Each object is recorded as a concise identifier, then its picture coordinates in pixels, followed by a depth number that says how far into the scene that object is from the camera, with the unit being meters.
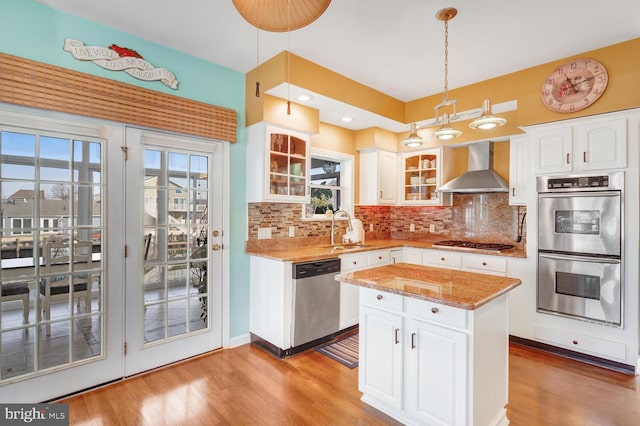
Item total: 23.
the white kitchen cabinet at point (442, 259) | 3.74
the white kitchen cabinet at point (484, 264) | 3.40
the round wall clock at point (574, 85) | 2.82
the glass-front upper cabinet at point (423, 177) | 4.31
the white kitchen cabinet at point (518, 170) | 3.56
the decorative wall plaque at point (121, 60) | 2.39
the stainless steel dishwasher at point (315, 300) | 3.01
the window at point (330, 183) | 4.27
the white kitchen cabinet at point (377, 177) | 4.43
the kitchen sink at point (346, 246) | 3.74
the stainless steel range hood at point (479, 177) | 3.71
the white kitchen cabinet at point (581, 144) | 2.74
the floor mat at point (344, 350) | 2.90
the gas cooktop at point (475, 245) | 3.65
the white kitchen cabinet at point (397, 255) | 4.13
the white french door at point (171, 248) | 2.67
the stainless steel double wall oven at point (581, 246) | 2.76
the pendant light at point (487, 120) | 1.92
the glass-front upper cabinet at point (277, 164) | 3.22
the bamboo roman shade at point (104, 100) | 2.13
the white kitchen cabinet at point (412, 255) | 4.11
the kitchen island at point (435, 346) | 1.69
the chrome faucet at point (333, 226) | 4.11
